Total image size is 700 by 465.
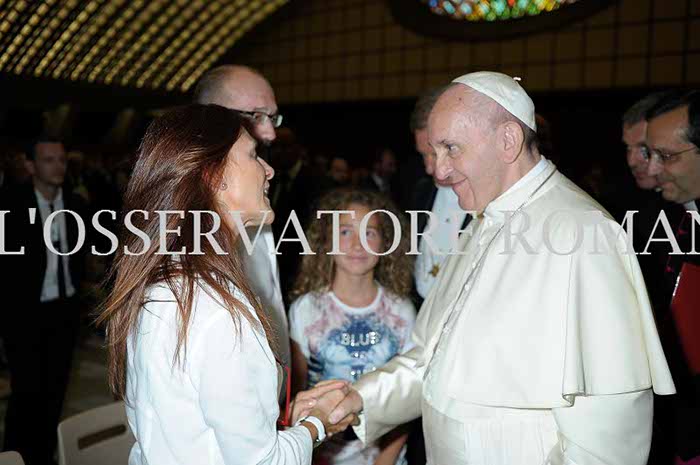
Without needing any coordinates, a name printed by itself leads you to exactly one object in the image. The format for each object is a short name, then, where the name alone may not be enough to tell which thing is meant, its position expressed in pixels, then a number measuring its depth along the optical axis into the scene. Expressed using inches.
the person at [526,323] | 61.3
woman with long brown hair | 51.3
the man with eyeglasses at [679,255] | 87.8
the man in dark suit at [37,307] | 148.6
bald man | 102.3
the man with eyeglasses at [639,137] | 136.1
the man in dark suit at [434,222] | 140.3
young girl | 105.6
